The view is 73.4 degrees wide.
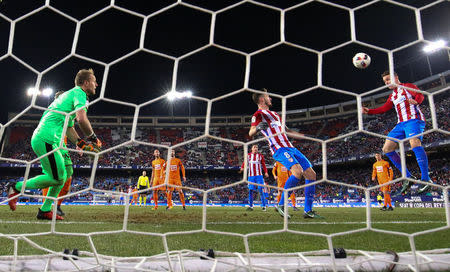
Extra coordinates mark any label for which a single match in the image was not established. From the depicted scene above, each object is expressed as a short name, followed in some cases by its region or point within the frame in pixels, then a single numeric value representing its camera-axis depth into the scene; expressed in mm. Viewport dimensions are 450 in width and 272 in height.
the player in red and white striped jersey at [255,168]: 8690
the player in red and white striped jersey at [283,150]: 3751
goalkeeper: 2713
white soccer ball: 4422
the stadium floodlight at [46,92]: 16406
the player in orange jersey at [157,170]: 8461
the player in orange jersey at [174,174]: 8555
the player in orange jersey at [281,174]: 8891
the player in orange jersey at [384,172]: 8367
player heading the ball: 3768
